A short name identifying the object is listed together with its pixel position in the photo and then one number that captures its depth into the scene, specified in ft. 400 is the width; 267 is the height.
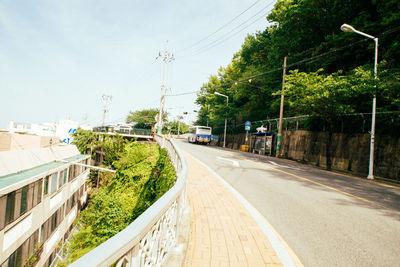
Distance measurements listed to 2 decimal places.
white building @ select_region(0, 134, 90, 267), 36.45
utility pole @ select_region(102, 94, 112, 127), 205.05
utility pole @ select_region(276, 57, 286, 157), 71.51
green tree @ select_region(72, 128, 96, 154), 119.14
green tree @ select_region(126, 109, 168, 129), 236.43
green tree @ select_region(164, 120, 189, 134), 239.50
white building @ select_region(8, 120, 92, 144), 121.29
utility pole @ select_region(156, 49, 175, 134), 81.51
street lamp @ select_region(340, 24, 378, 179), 40.63
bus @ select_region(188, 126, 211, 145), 123.91
